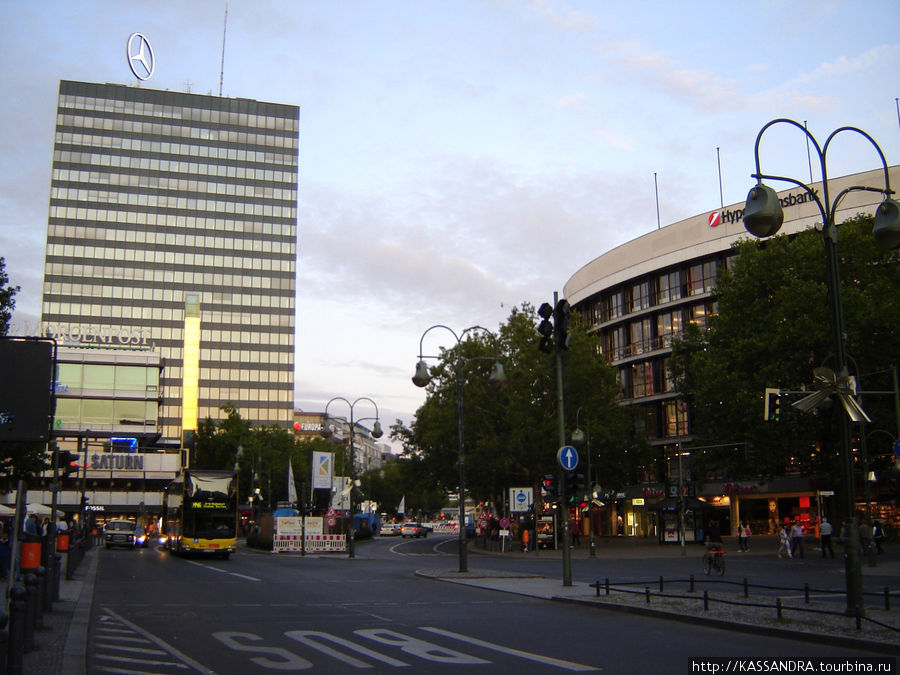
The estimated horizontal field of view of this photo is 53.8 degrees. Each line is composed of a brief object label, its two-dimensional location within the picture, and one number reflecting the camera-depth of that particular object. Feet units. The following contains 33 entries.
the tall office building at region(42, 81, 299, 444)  394.52
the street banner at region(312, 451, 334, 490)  159.12
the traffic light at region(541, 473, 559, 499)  77.46
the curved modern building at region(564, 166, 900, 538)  205.05
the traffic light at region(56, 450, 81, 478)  94.93
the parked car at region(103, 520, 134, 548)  188.34
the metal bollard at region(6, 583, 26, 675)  25.44
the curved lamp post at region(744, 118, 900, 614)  43.47
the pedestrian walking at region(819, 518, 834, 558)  121.29
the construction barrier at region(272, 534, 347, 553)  173.27
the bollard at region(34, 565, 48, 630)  43.11
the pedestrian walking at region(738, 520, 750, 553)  146.92
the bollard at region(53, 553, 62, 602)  58.95
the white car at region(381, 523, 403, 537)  311.68
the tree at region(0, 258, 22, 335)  107.45
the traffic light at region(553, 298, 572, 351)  74.74
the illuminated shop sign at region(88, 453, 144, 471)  302.04
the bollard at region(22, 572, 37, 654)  36.11
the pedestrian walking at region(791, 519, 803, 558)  123.95
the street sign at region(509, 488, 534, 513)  132.05
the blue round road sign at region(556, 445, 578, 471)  72.84
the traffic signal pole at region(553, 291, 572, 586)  71.20
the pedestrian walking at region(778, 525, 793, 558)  123.44
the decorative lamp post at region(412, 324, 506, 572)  94.94
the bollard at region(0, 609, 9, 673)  24.76
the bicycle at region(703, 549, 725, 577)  84.33
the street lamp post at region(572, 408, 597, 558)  136.36
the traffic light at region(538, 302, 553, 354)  74.95
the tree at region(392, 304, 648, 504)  189.88
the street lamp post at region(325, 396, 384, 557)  156.39
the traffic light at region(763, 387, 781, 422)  68.44
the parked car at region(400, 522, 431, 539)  298.76
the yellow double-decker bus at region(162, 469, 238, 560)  134.51
